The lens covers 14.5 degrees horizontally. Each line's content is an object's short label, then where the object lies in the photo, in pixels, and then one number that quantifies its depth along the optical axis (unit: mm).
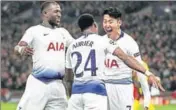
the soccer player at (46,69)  11953
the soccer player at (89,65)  11406
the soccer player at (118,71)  13062
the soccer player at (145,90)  13433
